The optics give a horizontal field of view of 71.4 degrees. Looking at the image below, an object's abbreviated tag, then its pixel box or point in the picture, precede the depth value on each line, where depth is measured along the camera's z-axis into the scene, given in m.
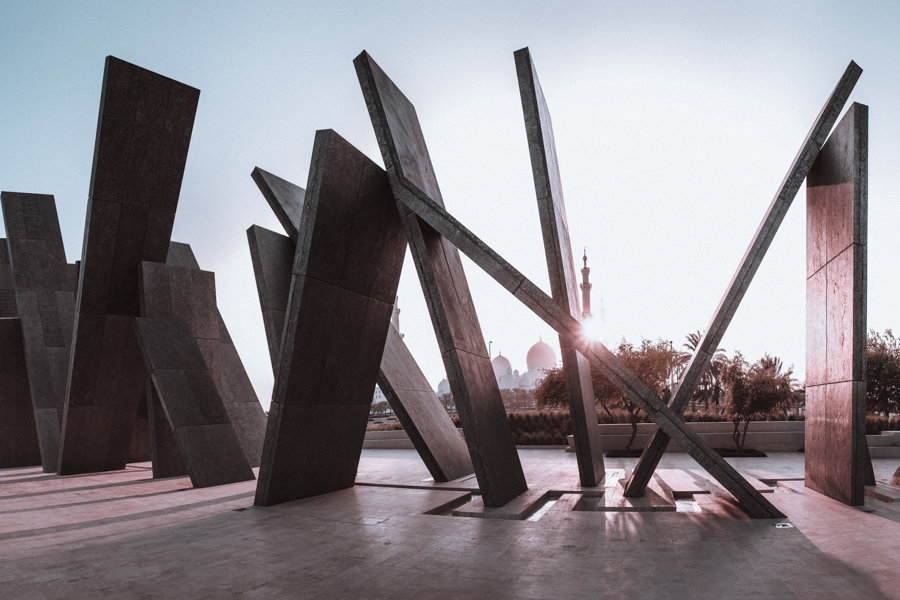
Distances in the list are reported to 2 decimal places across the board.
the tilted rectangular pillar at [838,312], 10.16
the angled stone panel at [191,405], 13.95
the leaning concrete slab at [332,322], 10.49
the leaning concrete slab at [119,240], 13.84
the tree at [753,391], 20.94
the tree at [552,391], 27.17
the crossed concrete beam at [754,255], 10.35
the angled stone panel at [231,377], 16.56
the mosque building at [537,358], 60.72
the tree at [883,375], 23.42
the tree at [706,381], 57.89
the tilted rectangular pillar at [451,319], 10.42
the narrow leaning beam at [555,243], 11.42
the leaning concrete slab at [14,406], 20.73
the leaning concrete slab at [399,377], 14.24
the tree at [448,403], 97.11
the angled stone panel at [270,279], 16.25
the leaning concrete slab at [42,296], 19.31
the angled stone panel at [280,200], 15.55
